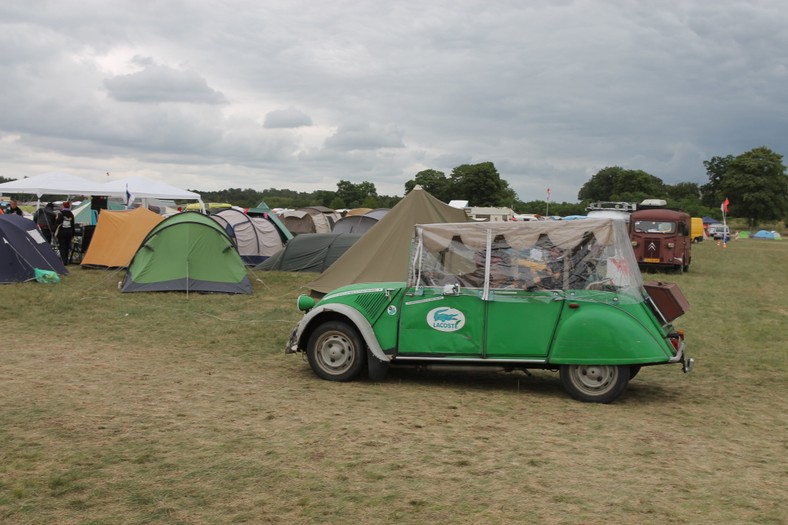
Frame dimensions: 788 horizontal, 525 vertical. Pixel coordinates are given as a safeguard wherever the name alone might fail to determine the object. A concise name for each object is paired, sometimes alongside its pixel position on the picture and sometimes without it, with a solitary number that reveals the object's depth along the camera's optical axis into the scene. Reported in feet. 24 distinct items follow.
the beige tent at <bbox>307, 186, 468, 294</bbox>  52.95
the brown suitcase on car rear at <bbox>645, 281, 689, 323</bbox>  27.02
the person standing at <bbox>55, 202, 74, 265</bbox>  74.08
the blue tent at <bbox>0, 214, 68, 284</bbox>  60.64
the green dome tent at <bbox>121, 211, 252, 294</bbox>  56.85
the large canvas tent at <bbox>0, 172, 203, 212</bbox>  90.61
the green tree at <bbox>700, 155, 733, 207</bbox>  401.70
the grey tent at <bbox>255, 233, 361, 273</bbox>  73.05
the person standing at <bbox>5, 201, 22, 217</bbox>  77.77
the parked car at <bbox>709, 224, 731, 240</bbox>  231.30
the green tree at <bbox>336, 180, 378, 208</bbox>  354.66
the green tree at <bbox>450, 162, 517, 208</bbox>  360.28
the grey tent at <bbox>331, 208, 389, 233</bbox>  96.94
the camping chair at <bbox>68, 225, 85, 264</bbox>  77.92
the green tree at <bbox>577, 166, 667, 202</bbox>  393.04
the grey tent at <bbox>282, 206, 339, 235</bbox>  118.62
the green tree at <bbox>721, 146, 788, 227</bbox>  310.45
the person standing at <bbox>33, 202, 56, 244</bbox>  76.02
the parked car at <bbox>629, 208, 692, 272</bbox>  89.04
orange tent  71.87
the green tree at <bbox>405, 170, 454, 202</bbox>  373.20
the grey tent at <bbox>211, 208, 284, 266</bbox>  81.00
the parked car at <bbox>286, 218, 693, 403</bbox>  25.89
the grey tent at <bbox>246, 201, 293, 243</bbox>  90.37
